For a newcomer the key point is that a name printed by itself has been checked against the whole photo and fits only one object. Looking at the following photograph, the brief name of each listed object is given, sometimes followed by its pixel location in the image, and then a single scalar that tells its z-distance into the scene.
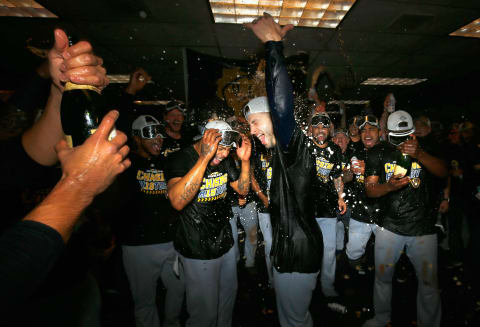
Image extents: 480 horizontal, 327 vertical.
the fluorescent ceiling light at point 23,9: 4.71
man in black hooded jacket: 2.03
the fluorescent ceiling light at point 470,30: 5.52
